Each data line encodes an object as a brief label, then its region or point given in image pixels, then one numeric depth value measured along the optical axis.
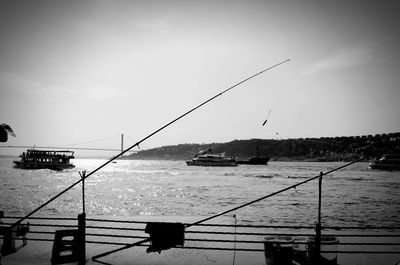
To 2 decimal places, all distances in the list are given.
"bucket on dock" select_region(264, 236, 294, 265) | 5.39
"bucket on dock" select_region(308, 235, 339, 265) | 5.51
